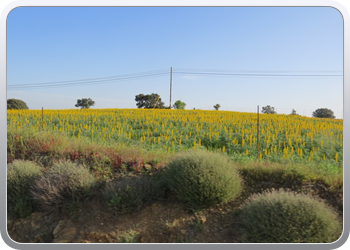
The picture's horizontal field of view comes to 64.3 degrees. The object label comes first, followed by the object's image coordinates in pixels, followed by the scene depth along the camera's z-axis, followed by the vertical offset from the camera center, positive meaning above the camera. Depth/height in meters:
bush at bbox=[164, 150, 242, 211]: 4.86 -1.04
